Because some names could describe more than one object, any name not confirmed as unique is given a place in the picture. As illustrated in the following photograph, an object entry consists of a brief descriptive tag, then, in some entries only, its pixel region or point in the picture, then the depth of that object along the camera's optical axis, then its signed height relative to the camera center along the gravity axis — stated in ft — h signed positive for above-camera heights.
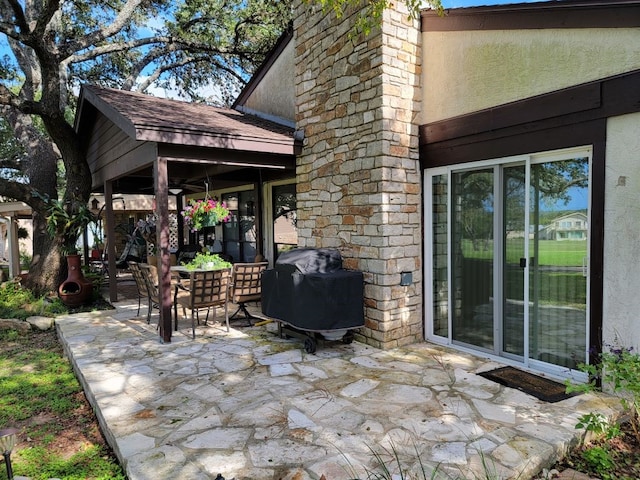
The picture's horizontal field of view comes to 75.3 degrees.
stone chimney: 15.78 +2.52
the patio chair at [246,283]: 19.30 -2.64
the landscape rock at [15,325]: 21.28 -4.91
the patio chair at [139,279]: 20.02 -2.51
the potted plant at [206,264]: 19.40 -1.73
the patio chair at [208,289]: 17.54 -2.69
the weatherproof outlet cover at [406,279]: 16.34 -2.14
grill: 15.20 -2.65
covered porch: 16.61 +3.69
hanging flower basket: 19.60 +0.69
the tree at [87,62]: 25.08 +16.34
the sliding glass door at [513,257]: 12.53 -1.17
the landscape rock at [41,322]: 21.88 -4.91
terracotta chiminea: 25.07 -3.57
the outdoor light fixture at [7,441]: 7.28 -3.74
